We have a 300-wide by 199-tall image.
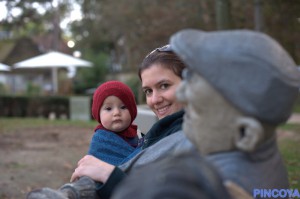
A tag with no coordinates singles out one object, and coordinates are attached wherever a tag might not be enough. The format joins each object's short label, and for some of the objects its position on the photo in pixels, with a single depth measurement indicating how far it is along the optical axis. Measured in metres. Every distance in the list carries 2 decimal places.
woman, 2.20
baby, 2.63
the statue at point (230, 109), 1.33
